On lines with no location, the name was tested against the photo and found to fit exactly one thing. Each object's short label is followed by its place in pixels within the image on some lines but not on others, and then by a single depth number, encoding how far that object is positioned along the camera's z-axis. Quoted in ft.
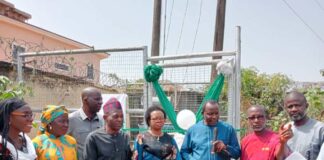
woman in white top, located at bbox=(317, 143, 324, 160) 9.66
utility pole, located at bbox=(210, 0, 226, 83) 38.32
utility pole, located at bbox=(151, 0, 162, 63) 36.14
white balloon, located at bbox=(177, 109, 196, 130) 16.06
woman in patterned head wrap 11.06
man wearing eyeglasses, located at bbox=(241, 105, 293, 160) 11.80
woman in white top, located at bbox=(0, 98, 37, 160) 9.81
